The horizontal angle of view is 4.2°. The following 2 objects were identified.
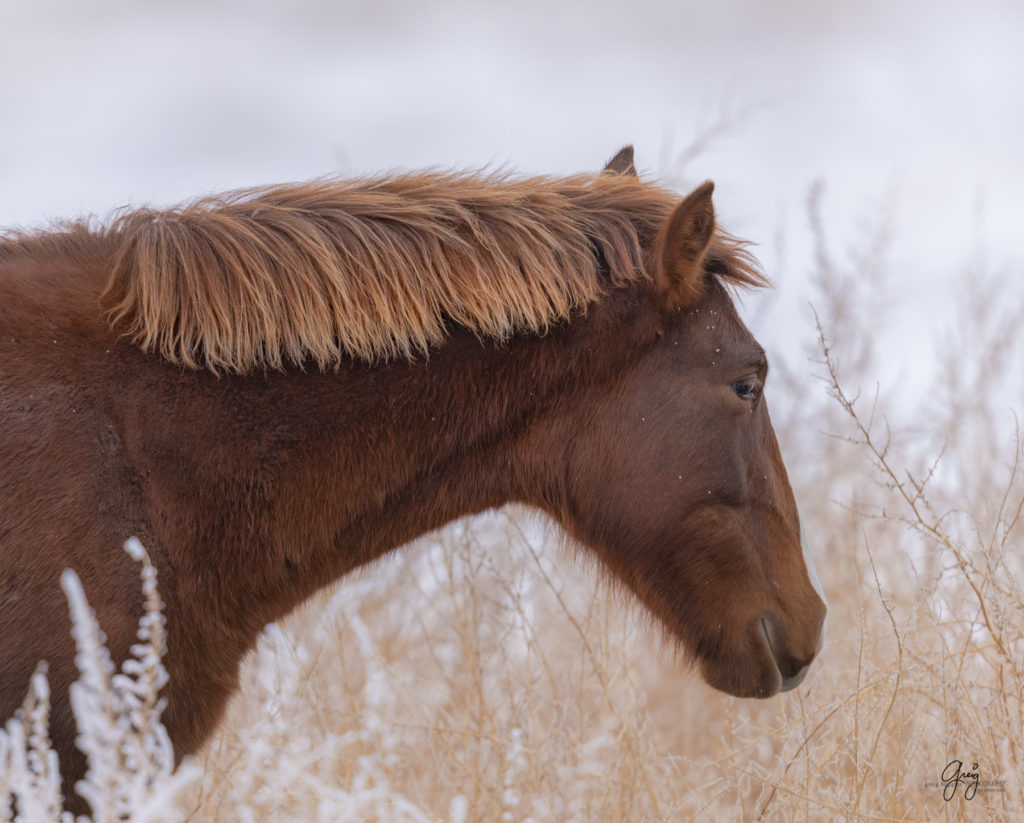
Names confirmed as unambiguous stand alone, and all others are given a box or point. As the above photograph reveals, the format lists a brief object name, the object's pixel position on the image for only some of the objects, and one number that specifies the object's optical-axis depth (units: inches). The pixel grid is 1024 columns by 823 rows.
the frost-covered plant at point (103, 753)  570.8
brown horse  583.2
